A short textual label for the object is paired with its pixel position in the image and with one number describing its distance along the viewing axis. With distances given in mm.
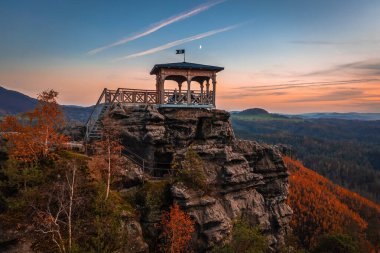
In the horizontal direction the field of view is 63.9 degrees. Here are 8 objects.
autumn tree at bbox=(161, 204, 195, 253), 28938
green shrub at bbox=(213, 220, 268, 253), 29844
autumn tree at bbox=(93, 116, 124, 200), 29891
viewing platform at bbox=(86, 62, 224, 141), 38094
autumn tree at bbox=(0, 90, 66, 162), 27328
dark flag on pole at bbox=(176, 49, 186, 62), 43219
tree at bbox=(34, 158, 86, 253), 23000
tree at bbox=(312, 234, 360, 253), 51438
